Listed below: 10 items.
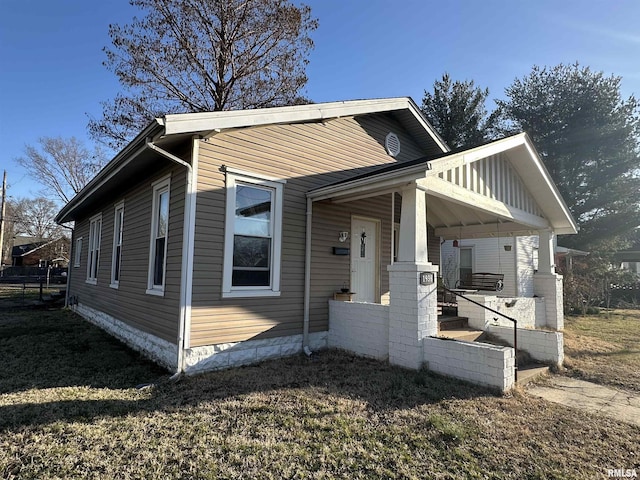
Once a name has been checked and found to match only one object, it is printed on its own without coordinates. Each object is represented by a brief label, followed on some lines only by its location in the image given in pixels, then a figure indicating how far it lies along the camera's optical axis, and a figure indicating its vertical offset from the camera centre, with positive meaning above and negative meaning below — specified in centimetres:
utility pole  2478 +388
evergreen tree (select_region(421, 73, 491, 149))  2286 +1003
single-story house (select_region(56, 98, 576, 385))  529 +80
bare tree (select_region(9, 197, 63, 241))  3970 +523
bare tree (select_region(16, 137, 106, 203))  2714 +729
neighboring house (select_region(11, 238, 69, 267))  3847 +87
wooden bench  1059 -33
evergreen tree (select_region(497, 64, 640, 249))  2005 +741
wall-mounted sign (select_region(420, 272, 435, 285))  520 -12
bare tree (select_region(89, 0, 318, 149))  1284 +772
